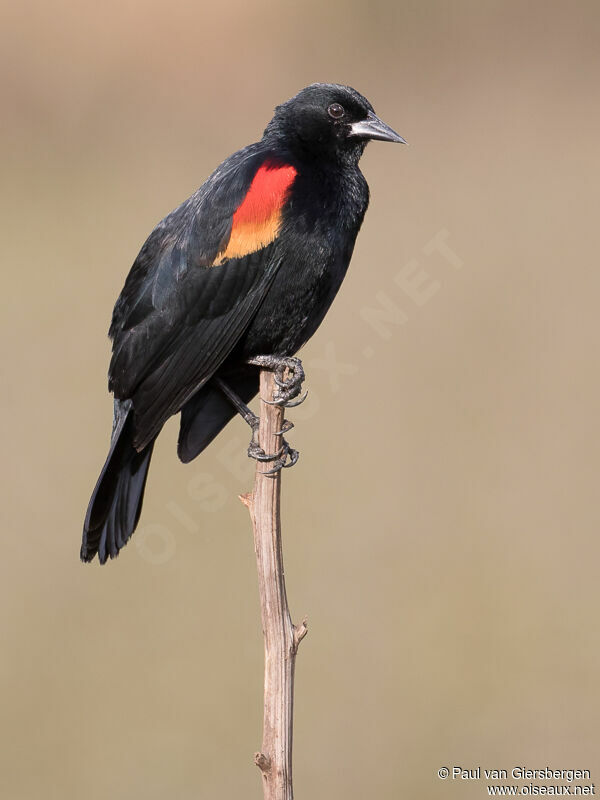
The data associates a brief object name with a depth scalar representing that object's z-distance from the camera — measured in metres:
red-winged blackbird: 7.18
